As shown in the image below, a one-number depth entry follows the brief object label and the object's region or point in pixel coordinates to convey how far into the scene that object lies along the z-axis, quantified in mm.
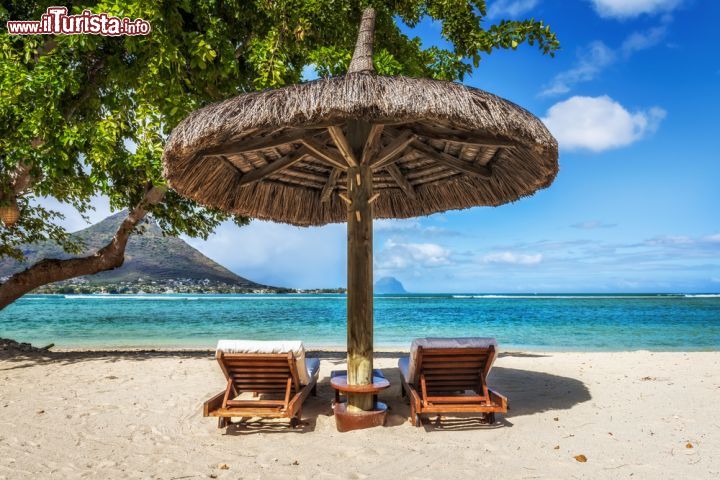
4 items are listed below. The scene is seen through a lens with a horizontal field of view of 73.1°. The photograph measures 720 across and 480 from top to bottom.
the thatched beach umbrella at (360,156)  3471
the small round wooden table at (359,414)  3979
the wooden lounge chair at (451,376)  3955
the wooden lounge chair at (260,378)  3930
